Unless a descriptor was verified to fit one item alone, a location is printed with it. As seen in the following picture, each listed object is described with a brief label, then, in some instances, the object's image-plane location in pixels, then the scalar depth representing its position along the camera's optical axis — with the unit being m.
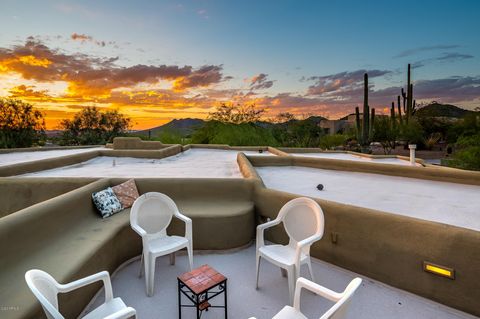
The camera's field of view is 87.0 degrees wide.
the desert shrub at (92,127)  22.52
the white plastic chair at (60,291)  1.32
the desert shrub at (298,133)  20.92
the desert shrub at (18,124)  18.12
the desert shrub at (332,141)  19.62
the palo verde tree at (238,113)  24.97
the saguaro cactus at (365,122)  13.20
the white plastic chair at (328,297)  1.22
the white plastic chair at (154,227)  2.49
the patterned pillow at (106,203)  3.41
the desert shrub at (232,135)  19.56
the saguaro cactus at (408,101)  18.04
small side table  1.89
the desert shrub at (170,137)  18.55
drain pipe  5.69
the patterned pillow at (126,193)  3.68
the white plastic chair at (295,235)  2.29
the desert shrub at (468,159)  10.70
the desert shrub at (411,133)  17.39
